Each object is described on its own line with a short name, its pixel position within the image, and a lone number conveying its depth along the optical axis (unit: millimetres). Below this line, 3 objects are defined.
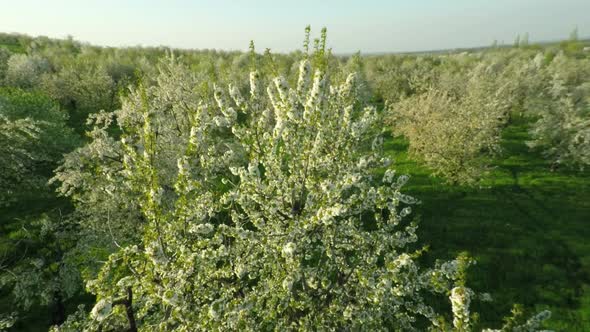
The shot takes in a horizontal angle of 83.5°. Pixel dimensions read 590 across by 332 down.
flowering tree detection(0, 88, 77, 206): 18672
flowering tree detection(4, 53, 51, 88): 49197
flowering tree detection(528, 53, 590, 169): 25372
